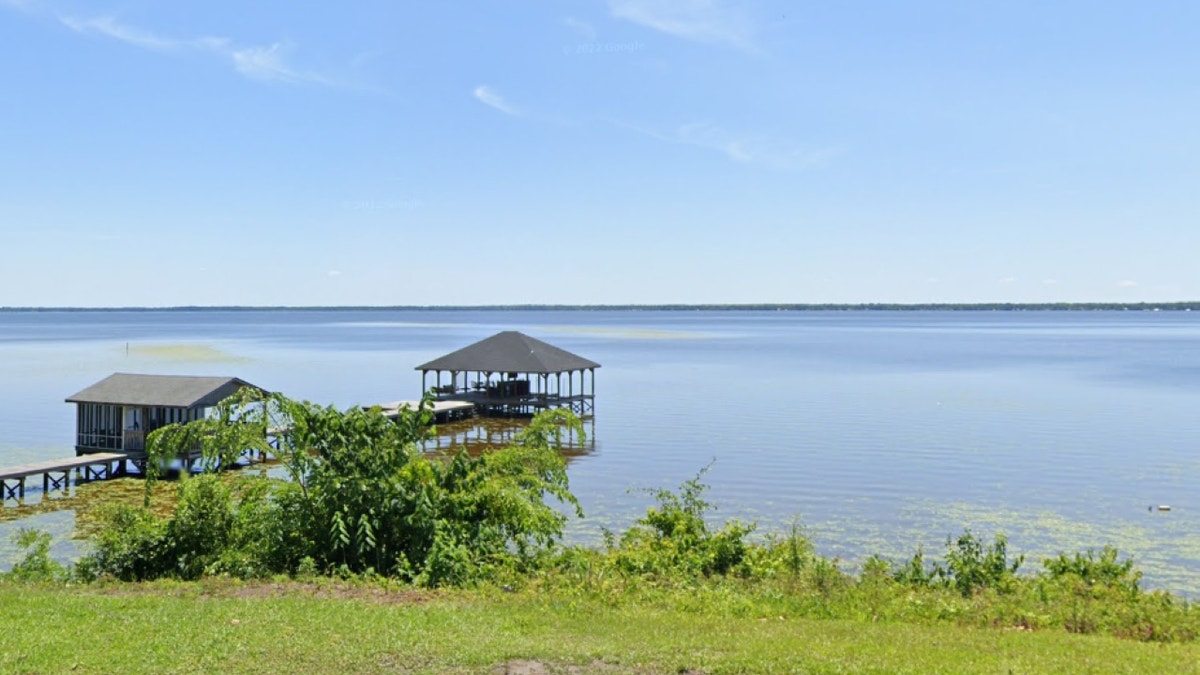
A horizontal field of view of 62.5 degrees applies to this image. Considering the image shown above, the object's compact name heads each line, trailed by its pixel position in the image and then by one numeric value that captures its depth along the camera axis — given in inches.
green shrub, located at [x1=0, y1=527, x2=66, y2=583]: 578.9
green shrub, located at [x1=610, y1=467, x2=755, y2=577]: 622.8
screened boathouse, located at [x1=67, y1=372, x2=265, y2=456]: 1298.0
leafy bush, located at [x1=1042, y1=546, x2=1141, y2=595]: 606.9
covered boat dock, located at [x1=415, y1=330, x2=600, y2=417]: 1936.5
